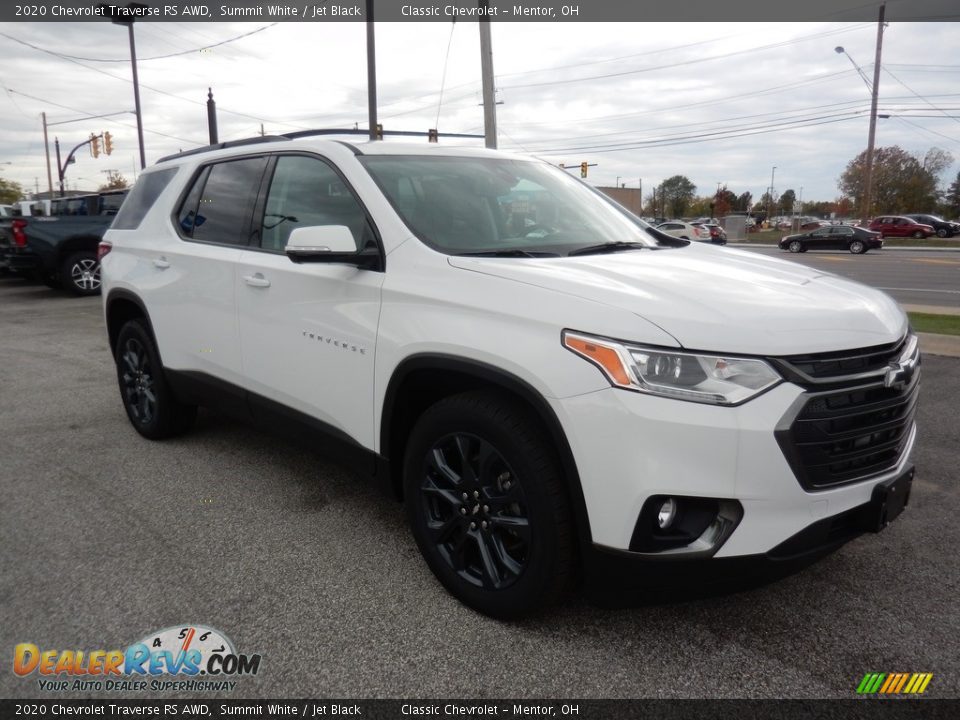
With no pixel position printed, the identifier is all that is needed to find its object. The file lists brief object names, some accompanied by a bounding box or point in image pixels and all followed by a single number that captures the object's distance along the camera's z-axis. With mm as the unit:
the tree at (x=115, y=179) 86681
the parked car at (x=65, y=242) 13352
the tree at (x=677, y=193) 116750
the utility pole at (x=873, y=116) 41156
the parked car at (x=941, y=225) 45875
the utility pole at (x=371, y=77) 17578
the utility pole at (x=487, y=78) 14328
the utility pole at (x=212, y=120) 21625
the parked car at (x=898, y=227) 44562
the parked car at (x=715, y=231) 30928
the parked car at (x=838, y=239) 34094
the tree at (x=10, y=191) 89312
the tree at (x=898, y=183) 68812
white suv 2182
